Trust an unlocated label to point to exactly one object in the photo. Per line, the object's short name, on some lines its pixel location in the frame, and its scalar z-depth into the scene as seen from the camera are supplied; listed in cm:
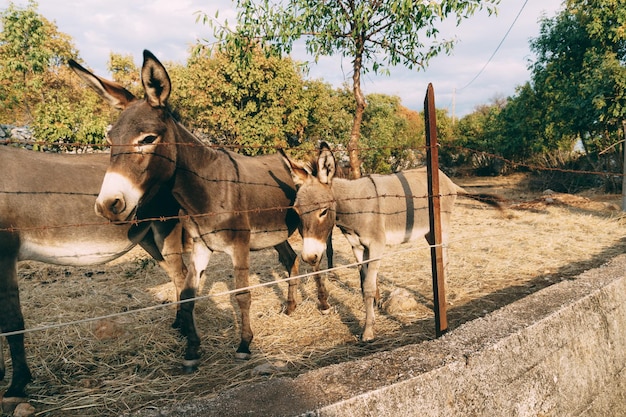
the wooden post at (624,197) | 948
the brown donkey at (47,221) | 279
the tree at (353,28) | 670
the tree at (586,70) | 1007
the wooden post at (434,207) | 277
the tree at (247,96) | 1396
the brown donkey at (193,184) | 270
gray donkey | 359
